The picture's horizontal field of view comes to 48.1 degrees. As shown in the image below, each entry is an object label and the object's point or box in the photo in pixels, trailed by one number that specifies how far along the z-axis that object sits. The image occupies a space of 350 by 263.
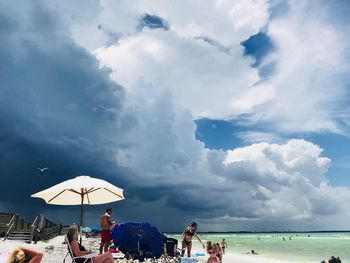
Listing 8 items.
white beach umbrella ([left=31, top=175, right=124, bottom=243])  9.68
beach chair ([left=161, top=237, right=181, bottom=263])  13.04
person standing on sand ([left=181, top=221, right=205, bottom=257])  13.70
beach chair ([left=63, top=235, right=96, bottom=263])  7.14
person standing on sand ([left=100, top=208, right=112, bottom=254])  11.47
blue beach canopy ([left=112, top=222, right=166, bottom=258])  12.30
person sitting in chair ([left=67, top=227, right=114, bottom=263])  7.29
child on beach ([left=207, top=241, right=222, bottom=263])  11.36
